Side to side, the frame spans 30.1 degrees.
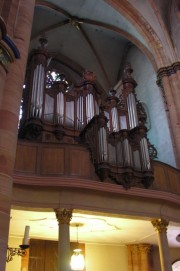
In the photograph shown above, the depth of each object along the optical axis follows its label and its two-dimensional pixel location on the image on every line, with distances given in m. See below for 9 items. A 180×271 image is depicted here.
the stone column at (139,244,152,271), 11.26
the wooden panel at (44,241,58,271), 10.34
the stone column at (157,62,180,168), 11.23
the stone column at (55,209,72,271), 7.19
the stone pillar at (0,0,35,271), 3.88
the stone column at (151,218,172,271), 8.30
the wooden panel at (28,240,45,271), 10.14
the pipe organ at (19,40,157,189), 8.71
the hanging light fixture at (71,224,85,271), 9.30
